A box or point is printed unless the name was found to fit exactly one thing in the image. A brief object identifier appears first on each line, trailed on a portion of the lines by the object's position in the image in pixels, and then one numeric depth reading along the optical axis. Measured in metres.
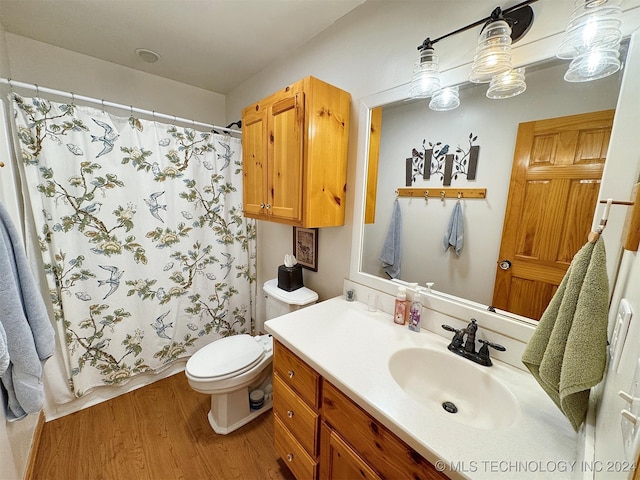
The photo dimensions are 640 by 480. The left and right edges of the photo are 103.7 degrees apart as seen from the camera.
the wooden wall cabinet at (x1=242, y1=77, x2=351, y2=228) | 1.24
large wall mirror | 0.84
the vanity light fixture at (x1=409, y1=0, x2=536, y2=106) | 0.81
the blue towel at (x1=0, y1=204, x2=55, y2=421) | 0.89
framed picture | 1.69
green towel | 0.55
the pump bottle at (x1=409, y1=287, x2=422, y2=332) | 1.14
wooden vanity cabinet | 0.71
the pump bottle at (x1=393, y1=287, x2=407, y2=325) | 1.18
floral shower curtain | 1.41
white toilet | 1.39
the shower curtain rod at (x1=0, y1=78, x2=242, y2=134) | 1.24
